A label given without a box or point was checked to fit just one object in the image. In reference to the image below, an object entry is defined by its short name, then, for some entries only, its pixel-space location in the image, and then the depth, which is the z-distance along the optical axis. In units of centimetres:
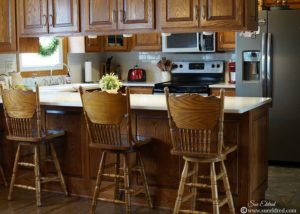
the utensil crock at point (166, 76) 700
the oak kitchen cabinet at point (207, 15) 423
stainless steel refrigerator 555
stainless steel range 644
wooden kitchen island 387
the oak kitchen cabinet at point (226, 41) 640
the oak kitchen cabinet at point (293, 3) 596
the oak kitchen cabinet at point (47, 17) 499
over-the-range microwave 645
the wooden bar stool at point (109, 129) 379
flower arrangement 454
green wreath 648
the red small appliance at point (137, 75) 720
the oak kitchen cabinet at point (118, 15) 464
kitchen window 632
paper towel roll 712
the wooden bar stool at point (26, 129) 423
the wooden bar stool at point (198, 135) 347
